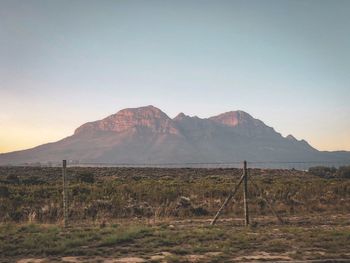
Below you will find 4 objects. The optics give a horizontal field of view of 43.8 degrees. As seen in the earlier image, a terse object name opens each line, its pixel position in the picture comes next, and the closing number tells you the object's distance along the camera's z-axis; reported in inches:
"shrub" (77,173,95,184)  1654.4
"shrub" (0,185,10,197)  928.9
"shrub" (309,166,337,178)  2593.5
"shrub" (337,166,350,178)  2307.3
